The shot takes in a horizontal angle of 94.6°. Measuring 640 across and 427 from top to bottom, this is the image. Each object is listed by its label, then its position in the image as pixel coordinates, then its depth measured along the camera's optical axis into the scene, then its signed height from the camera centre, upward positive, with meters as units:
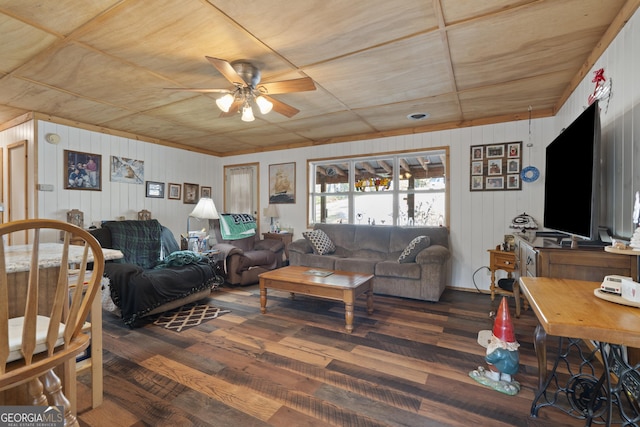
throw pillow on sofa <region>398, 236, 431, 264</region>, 3.76 -0.50
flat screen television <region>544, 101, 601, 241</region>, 1.81 +0.25
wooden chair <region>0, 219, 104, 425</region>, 0.93 -0.45
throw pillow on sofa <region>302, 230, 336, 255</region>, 4.52 -0.51
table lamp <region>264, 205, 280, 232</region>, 5.58 -0.06
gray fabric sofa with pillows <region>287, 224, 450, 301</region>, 3.60 -0.68
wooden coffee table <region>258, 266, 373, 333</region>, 2.79 -0.77
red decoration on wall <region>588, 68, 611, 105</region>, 2.15 +0.94
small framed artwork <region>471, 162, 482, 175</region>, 4.12 +0.60
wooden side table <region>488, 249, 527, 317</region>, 3.36 -0.61
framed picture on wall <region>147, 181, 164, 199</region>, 5.01 +0.32
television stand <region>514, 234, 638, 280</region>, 1.75 -0.32
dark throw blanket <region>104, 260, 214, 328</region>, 2.82 -0.80
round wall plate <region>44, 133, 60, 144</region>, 3.82 +0.90
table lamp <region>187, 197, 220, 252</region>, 4.50 -0.04
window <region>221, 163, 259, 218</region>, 6.05 +0.42
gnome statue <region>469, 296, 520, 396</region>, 1.88 -0.96
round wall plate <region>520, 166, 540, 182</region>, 3.73 +0.47
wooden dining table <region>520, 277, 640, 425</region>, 1.05 -0.43
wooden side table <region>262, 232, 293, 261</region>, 5.35 -0.52
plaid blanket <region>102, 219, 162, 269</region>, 3.42 -0.39
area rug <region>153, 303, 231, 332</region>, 2.90 -1.15
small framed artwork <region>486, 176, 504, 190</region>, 4.00 +0.38
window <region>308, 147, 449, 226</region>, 4.54 +0.35
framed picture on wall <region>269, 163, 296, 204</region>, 5.62 +0.50
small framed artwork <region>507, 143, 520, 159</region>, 3.89 +0.80
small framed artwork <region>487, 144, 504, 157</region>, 3.99 +0.82
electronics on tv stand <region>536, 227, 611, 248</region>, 1.95 -0.21
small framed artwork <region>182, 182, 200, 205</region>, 5.65 +0.29
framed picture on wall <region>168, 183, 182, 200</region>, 5.36 +0.31
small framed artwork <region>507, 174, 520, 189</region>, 3.91 +0.40
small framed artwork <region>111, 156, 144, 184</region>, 4.53 +0.59
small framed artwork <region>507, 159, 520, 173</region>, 3.90 +0.60
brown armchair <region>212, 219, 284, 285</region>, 4.30 -0.74
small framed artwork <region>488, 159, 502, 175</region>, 4.01 +0.60
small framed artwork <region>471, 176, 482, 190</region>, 4.12 +0.39
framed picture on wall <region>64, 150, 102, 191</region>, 4.03 +0.51
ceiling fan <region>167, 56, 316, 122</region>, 2.41 +1.04
